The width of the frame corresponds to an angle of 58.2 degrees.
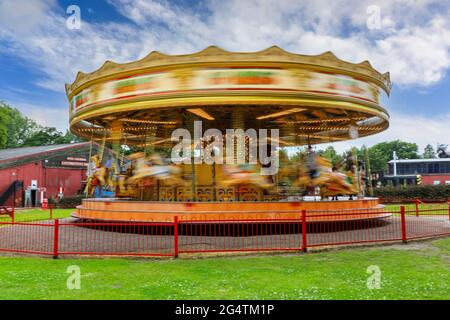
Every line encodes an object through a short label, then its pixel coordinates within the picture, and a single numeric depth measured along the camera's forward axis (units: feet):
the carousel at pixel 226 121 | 35.94
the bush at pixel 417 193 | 97.04
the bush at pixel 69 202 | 99.27
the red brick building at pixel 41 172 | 108.58
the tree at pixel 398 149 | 272.97
